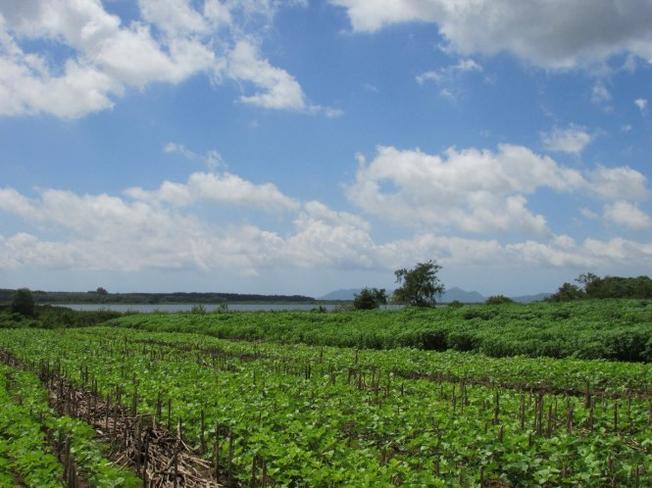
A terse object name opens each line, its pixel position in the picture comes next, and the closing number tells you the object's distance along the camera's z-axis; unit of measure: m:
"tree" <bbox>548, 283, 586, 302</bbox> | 48.68
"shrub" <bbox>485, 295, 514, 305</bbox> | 43.38
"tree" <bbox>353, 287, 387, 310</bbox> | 50.94
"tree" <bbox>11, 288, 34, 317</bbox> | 55.50
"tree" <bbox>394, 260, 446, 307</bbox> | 58.88
